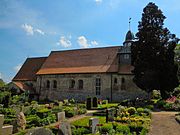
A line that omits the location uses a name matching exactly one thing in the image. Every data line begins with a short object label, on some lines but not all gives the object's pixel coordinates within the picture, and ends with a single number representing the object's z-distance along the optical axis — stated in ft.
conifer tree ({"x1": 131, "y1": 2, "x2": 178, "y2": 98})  60.65
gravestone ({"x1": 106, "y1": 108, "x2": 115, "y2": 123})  35.51
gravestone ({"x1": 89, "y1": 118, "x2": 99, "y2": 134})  27.99
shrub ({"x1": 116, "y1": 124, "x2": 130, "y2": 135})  27.42
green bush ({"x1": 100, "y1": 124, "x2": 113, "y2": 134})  28.13
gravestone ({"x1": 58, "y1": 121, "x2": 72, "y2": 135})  20.71
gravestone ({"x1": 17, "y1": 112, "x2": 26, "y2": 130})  29.48
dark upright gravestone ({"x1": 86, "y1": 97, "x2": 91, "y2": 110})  57.19
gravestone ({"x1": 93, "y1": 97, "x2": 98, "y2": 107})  58.66
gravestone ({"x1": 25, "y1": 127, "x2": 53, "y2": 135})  17.40
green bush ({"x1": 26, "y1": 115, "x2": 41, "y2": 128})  33.37
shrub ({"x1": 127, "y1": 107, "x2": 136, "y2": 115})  42.50
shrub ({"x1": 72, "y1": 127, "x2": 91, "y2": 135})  26.29
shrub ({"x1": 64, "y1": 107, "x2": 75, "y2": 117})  44.55
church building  73.63
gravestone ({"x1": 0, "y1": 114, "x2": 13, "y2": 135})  26.08
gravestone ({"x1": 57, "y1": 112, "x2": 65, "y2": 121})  36.15
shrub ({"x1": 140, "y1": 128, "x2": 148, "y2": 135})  26.68
